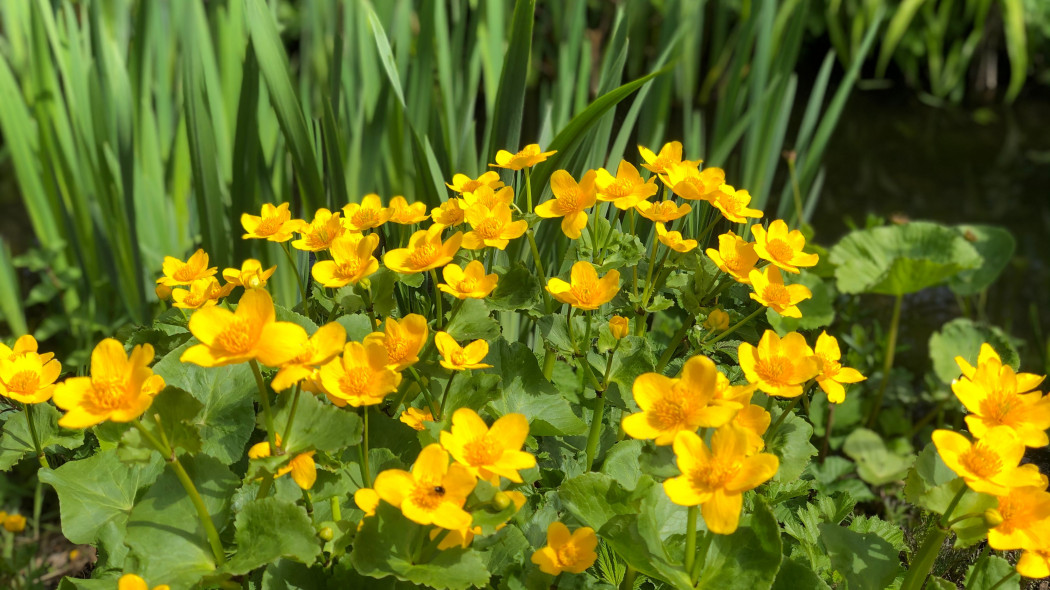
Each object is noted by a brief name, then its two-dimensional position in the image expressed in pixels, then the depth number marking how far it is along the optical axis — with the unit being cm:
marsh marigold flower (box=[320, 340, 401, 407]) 75
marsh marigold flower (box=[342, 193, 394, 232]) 97
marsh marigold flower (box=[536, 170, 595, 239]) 95
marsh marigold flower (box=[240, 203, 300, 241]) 100
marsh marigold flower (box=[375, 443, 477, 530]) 67
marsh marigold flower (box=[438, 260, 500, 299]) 87
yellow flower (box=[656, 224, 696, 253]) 92
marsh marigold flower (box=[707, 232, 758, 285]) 89
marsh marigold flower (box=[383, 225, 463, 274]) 89
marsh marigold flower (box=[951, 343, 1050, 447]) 76
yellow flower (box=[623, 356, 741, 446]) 70
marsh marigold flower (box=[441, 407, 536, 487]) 71
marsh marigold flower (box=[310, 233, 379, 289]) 87
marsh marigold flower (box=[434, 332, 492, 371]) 81
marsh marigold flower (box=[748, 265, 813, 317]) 89
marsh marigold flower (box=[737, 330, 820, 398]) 77
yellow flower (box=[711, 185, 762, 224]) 96
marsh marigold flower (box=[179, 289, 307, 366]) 67
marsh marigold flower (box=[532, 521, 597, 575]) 76
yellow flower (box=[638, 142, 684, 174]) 105
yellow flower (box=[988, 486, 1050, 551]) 71
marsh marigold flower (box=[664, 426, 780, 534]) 66
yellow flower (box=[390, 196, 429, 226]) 101
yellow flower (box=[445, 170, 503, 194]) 103
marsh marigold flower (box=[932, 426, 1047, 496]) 69
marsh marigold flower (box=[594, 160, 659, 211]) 95
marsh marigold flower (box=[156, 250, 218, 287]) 100
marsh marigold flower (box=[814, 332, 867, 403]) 83
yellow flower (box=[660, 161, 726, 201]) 95
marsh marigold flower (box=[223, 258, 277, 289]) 92
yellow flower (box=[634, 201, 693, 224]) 96
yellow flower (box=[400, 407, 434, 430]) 89
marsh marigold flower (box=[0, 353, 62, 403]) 81
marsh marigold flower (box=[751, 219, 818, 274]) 92
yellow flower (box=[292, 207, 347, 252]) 98
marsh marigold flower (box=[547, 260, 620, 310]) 86
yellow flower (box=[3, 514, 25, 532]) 129
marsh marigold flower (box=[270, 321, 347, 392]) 69
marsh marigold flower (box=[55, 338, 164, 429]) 67
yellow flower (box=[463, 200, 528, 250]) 91
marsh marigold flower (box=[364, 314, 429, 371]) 80
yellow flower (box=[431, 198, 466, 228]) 100
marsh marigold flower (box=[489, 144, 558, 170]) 102
